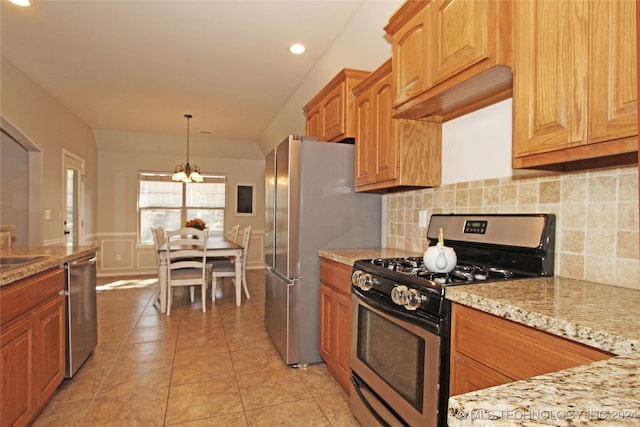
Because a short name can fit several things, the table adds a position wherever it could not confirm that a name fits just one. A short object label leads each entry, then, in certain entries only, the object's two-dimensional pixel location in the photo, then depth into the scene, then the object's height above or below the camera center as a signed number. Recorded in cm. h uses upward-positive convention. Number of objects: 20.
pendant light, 542 +51
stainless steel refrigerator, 259 -12
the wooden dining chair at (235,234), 556 -42
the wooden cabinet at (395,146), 218 +41
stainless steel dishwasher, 232 -76
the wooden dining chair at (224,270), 459 -84
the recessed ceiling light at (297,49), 330 +154
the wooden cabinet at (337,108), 273 +85
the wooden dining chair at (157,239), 458 -43
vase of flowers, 511 -25
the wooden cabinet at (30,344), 158 -72
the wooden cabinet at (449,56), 139 +70
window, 699 +9
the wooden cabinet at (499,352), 91 -41
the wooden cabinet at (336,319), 217 -73
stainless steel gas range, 132 -43
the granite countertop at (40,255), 163 -33
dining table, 414 -63
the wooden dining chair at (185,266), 407 -70
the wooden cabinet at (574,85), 101 +41
